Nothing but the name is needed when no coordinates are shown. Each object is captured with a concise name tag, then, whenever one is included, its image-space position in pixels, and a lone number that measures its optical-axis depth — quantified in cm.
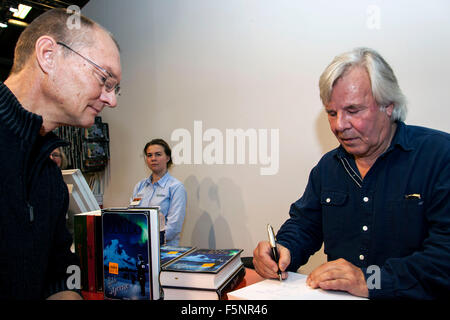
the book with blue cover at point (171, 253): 118
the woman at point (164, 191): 317
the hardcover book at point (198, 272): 101
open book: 90
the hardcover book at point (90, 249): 119
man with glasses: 81
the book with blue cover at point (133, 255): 101
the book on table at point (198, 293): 100
